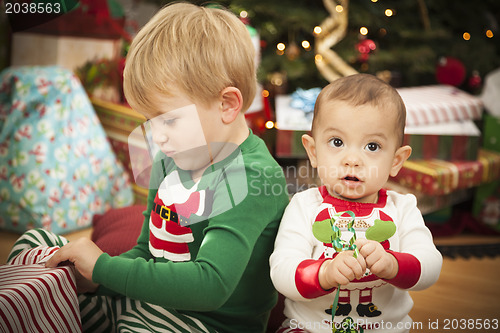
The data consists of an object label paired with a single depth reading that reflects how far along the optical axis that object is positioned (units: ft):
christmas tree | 6.56
